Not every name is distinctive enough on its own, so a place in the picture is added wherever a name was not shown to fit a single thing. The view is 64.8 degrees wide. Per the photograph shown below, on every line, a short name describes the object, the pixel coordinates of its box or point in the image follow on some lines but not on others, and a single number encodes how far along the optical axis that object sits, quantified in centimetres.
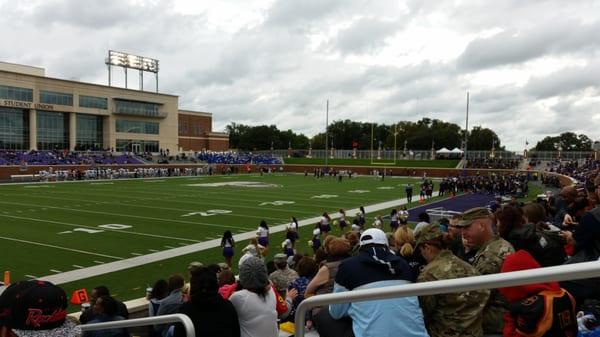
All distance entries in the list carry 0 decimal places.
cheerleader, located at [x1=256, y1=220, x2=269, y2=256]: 1412
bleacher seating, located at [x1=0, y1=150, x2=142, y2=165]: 5084
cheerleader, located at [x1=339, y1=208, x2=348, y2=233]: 1868
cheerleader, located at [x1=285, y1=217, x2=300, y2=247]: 1398
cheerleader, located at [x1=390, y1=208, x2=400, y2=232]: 1831
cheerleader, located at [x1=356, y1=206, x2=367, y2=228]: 1761
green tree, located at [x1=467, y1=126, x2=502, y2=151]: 12031
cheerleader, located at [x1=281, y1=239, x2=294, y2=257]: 1306
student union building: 5909
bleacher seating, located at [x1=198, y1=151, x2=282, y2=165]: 7400
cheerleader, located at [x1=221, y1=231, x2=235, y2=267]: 1307
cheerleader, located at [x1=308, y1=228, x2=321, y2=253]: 1442
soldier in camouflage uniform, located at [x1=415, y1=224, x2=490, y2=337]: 332
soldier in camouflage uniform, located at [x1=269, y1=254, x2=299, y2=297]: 642
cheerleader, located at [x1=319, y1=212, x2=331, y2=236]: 1678
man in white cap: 306
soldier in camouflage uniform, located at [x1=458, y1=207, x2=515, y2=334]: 356
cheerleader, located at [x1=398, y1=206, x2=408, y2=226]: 1694
